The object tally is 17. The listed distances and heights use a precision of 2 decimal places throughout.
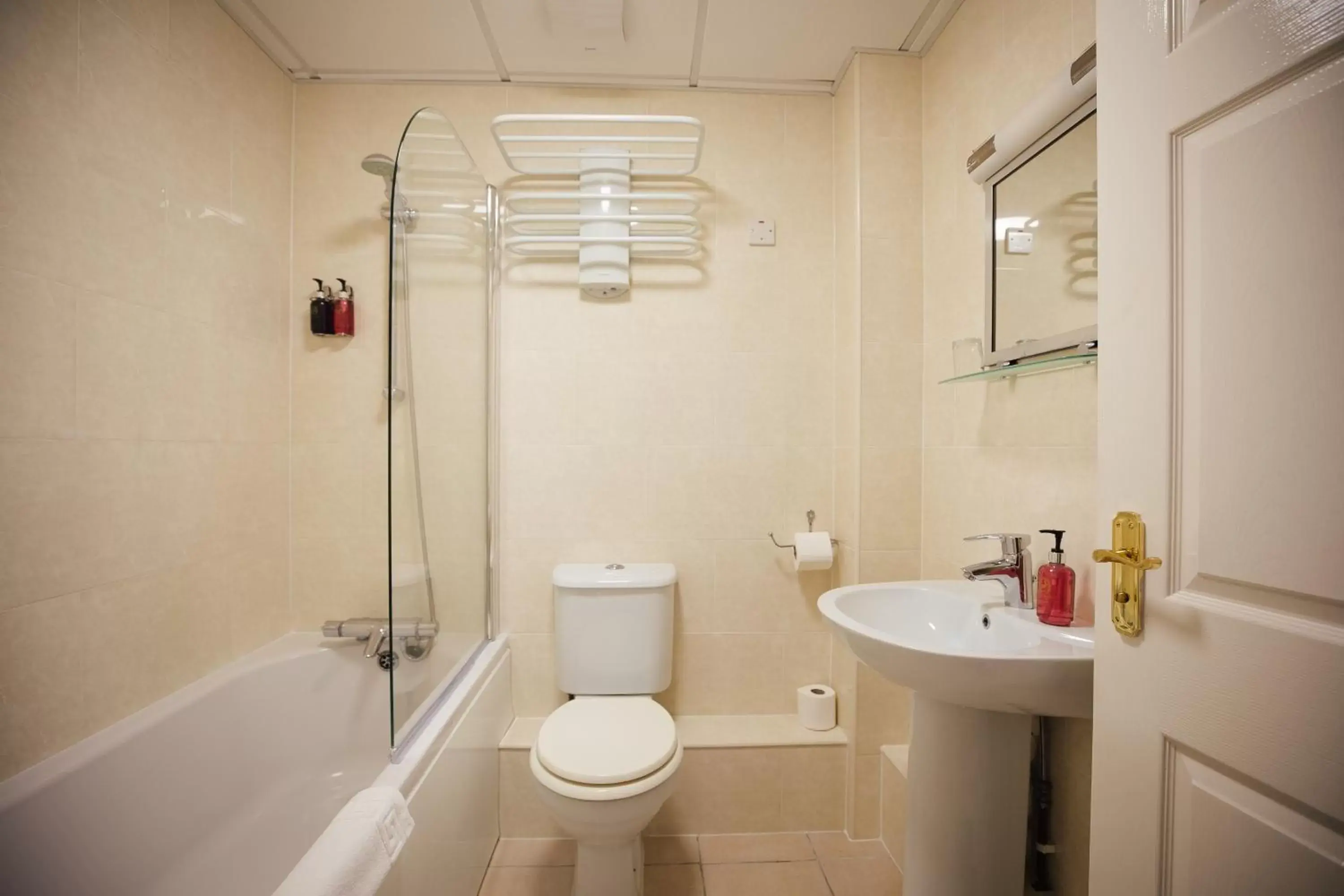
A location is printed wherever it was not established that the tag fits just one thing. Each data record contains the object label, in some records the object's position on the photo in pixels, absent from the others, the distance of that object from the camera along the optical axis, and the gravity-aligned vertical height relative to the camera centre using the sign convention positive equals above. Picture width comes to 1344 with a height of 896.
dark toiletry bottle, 1.70 +0.41
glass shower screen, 1.08 +0.08
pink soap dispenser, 0.99 -0.27
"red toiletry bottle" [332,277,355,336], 1.71 +0.41
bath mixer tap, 1.09 -0.53
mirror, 1.01 +0.42
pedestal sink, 0.85 -0.44
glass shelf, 0.97 +0.16
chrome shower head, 1.42 +0.76
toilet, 1.17 -0.72
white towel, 0.74 -0.61
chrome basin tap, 1.10 -0.26
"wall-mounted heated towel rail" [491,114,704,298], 1.65 +0.79
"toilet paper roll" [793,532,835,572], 1.67 -0.34
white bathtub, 0.99 -0.77
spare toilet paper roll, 1.69 -0.84
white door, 0.51 +0.01
